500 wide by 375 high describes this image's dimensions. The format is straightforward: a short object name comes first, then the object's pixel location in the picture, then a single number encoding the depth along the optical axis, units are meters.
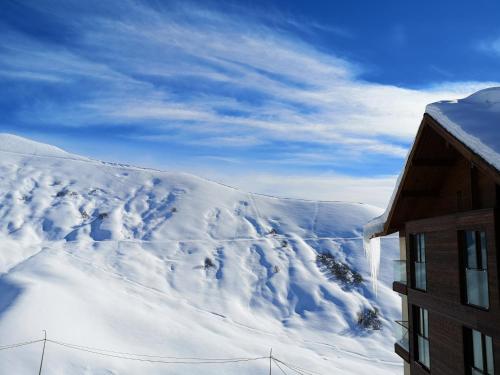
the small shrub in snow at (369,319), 35.88
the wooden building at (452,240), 6.93
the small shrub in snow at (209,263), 45.38
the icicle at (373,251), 13.45
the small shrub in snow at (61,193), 61.97
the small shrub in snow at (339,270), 43.16
